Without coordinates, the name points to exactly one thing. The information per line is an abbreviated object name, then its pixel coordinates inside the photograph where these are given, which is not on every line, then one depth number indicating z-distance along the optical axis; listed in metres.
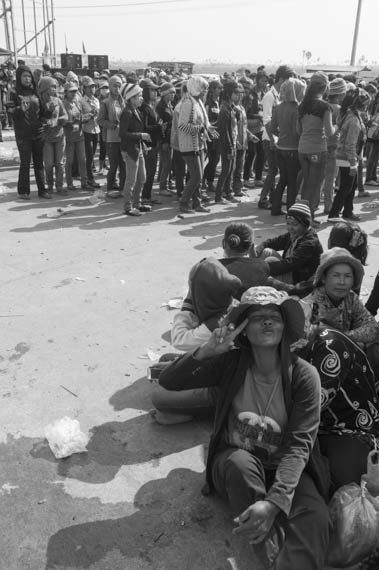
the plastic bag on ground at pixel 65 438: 3.14
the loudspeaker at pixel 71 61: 27.33
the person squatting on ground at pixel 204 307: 3.05
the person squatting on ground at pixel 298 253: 4.54
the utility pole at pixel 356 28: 33.97
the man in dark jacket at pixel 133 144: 7.63
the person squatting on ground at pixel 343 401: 2.68
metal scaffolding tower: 23.30
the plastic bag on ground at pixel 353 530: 2.33
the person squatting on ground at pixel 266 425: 2.23
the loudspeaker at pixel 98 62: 27.47
